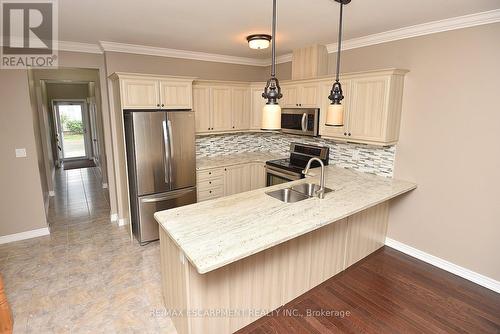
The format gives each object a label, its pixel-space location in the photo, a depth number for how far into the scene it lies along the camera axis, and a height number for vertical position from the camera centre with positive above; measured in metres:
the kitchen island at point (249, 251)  1.88 -1.10
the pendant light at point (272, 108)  1.84 +0.05
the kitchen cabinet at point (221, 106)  4.23 +0.15
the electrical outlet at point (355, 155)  3.78 -0.53
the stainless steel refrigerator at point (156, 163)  3.41 -0.60
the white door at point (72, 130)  8.92 -0.50
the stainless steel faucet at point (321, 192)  2.68 -0.73
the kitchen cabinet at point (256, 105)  4.70 +0.18
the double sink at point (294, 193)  2.87 -0.81
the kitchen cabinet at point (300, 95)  3.79 +0.30
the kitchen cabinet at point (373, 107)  3.08 +0.11
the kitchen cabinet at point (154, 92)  3.37 +0.30
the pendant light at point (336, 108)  2.19 +0.06
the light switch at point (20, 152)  3.62 -0.49
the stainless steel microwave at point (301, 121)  3.80 -0.07
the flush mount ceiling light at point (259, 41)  3.29 +0.89
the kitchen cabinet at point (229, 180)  4.21 -1.01
